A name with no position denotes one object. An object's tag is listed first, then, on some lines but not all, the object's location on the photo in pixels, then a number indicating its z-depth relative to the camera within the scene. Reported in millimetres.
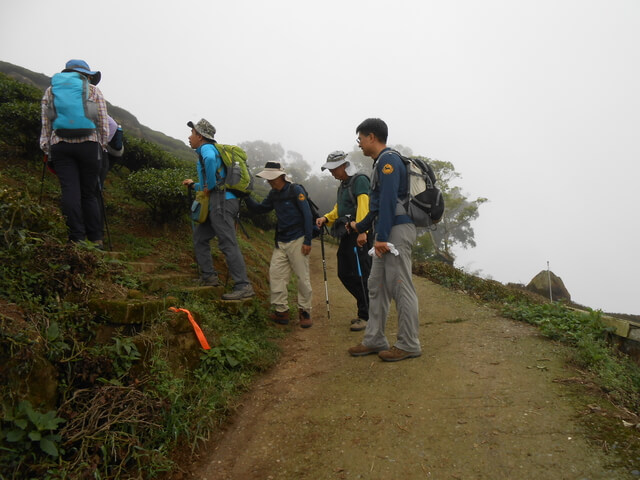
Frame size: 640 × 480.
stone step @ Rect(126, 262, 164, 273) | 4500
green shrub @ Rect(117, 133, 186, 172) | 7980
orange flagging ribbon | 3387
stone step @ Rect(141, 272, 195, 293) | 4094
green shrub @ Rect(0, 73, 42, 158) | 5648
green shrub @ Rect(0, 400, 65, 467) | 1908
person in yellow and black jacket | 4793
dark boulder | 16500
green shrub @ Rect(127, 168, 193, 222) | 5941
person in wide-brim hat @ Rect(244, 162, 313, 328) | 5152
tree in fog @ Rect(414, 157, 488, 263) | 24177
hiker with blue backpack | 3867
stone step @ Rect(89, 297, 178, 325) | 2871
